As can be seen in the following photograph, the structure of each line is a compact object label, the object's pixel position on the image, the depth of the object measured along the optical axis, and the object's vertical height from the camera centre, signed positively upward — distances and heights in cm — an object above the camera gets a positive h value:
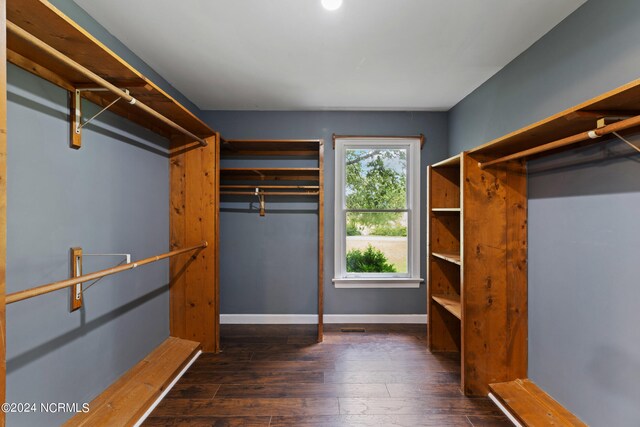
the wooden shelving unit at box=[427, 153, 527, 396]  203 -38
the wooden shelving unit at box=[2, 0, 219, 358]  111 +60
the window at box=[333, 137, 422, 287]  332 +7
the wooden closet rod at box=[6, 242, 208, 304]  101 -28
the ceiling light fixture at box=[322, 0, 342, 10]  157 +115
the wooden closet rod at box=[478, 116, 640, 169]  108 +35
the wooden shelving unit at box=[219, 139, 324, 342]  301 +46
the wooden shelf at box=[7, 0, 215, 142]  104 +71
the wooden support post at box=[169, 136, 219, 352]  260 -16
